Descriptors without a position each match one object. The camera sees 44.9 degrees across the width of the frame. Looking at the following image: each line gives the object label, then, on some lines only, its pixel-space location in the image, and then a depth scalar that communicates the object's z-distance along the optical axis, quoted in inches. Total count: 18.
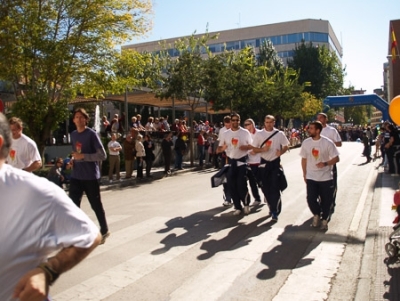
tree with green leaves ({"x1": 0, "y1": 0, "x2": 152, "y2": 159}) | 616.1
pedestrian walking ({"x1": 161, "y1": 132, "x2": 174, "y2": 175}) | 761.6
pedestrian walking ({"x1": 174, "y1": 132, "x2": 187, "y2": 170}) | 850.1
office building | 3344.0
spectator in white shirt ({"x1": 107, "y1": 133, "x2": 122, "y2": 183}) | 652.4
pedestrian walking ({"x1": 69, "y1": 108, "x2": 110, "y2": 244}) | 270.7
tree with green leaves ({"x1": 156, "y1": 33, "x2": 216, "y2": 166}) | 882.8
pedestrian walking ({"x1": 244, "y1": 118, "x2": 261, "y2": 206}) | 382.3
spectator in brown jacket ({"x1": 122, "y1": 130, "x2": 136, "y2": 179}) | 690.2
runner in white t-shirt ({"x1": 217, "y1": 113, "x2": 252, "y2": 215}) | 360.5
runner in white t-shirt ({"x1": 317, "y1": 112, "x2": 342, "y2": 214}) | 368.5
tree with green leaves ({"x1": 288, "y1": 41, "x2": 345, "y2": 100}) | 2529.5
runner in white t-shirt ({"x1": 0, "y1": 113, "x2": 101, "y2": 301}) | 77.2
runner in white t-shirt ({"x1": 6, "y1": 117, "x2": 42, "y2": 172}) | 266.1
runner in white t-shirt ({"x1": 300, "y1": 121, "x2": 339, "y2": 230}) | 304.0
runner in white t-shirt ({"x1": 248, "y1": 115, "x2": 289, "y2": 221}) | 341.1
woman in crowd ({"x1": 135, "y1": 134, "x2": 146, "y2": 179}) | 695.7
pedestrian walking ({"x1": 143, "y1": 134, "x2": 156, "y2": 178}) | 716.7
